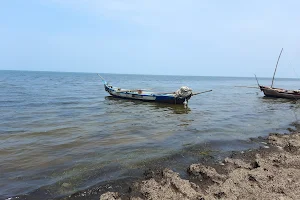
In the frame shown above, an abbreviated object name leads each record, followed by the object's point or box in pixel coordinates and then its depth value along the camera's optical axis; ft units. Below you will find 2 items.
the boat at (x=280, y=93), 88.74
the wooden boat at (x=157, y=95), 70.28
